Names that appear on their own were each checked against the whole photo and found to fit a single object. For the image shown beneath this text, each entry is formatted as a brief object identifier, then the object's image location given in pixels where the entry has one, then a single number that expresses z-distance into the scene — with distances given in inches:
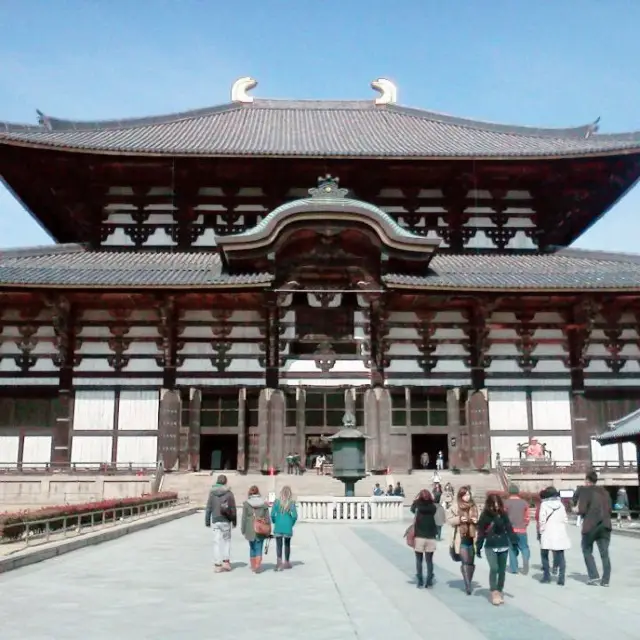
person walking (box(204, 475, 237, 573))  514.0
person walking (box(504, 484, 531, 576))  510.6
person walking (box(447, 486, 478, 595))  421.1
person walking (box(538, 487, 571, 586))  468.4
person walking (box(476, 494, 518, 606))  395.5
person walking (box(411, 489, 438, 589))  441.4
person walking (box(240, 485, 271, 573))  507.5
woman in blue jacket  510.6
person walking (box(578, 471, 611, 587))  465.7
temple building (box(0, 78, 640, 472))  1206.9
